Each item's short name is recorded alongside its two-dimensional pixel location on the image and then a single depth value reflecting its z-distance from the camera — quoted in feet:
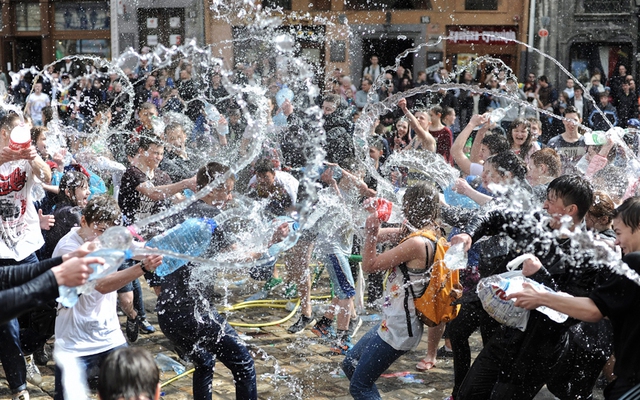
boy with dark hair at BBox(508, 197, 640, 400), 11.23
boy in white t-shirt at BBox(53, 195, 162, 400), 14.37
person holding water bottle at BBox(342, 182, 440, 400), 15.49
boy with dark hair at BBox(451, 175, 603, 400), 13.53
